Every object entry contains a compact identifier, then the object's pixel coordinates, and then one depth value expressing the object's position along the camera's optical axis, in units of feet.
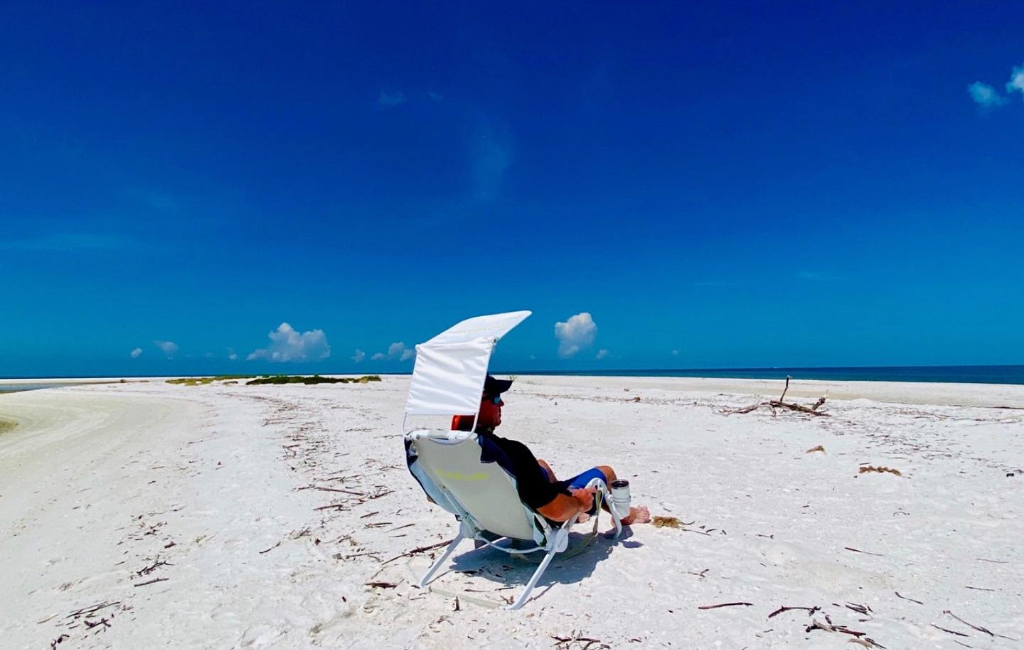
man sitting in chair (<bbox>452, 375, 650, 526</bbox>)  13.61
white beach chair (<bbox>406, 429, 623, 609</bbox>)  12.71
